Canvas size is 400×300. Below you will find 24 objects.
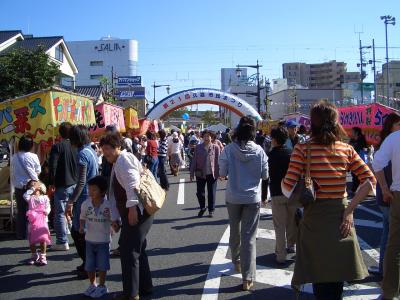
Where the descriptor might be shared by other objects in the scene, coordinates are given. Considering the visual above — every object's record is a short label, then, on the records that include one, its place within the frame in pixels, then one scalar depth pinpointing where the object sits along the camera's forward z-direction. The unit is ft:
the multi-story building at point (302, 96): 266.36
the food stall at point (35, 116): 24.00
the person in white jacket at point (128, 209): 14.39
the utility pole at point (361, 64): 182.41
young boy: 16.39
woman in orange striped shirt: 11.00
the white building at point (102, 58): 286.66
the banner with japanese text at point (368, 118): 44.68
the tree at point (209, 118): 359.46
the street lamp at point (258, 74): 137.00
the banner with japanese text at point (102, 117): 43.98
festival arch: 102.22
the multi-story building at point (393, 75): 231.71
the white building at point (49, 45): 116.88
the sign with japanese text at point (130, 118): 63.57
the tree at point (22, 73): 80.12
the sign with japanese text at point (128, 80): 248.32
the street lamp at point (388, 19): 164.25
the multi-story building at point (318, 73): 432.33
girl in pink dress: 20.80
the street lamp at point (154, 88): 206.59
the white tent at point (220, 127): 112.46
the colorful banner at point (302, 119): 67.78
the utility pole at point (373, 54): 169.41
